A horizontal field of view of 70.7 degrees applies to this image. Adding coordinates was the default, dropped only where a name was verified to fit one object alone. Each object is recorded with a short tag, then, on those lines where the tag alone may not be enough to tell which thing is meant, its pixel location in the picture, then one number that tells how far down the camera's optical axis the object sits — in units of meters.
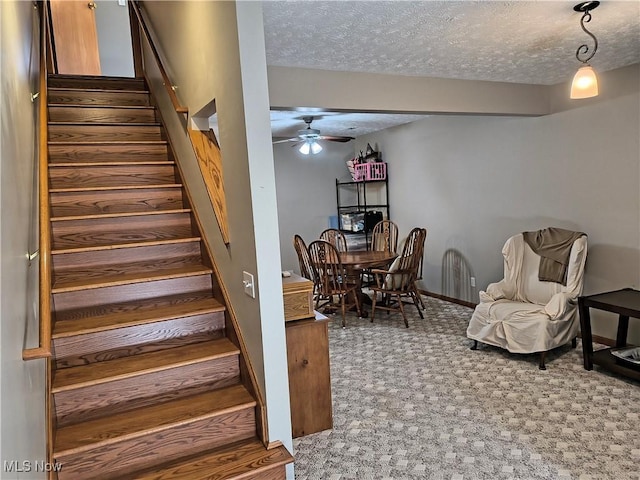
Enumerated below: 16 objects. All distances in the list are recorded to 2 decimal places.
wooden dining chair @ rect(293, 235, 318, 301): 5.08
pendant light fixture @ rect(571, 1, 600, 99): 2.46
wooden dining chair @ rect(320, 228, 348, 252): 6.08
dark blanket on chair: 3.80
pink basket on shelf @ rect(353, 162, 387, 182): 6.61
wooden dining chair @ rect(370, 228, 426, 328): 4.93
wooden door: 5.48
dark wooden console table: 3.10
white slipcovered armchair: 3.48
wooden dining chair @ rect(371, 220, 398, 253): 6.19
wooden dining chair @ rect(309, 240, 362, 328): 4.90
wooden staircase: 1.95
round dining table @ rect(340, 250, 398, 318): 5.02
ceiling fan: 5.50
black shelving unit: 6.82
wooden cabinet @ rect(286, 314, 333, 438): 2.60
